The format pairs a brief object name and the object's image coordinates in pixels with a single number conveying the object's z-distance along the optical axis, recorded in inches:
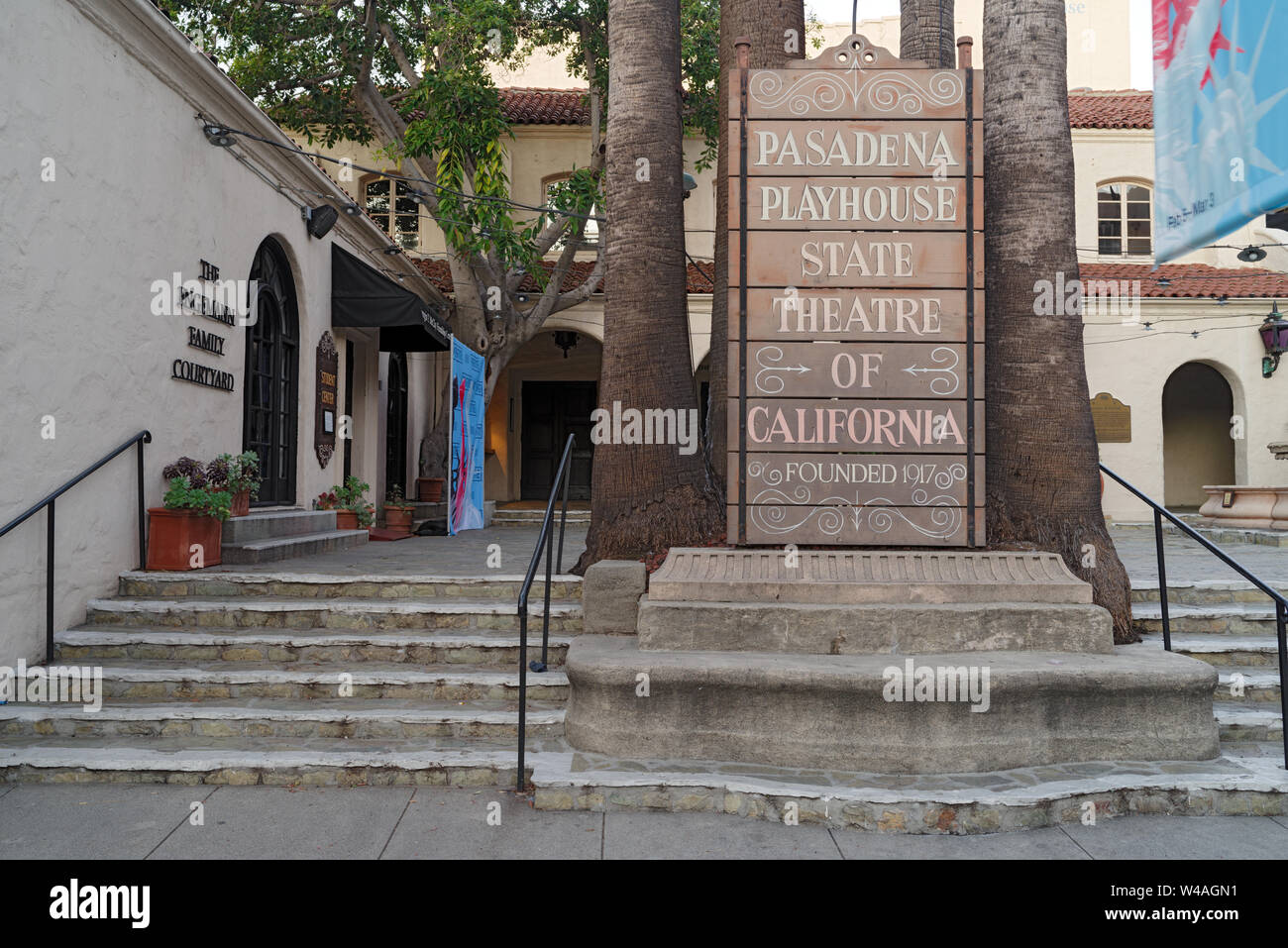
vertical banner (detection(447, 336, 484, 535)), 467.2
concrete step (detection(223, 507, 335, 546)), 289.1
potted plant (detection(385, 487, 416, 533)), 481.0
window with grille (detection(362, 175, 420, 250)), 620.4
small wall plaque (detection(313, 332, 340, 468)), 394.0
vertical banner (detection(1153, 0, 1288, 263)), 185.0
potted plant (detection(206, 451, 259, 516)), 278.4
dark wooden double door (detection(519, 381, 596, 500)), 743.1
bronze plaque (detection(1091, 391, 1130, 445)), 629.9
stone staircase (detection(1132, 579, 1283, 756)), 196.2
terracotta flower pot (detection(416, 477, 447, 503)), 551.2
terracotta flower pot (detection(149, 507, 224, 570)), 258.4
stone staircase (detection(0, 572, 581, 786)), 174.2
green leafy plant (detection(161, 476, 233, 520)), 258.2
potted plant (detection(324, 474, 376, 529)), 403.2
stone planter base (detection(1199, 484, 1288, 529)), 472.1
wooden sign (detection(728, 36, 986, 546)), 209.2
